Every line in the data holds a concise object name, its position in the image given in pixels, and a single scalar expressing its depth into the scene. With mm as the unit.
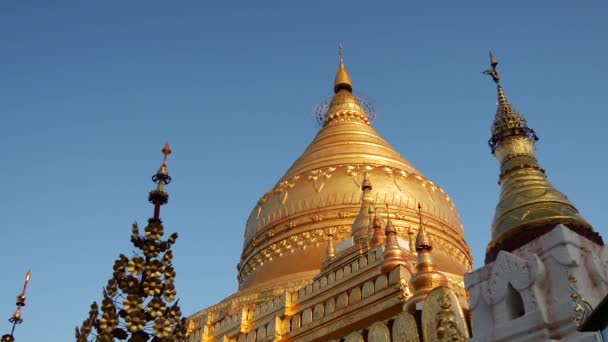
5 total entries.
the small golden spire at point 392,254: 13266
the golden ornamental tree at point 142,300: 5512
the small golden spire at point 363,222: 17203
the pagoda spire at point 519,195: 7852
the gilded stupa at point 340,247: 13141
